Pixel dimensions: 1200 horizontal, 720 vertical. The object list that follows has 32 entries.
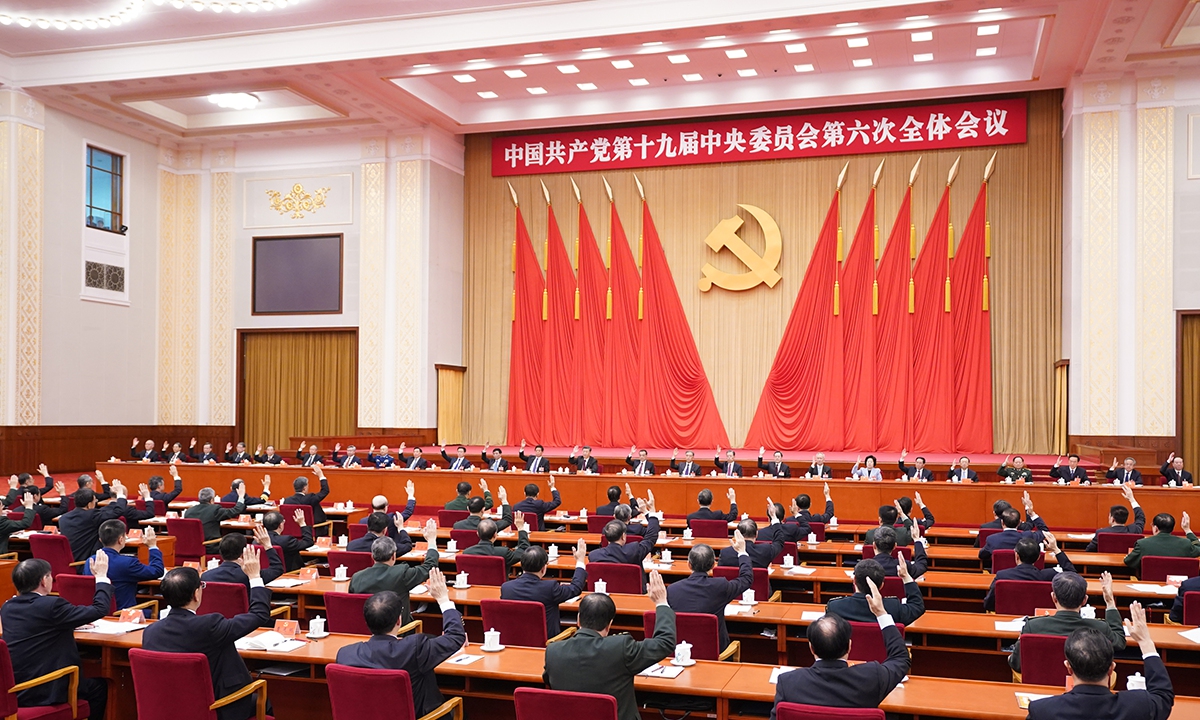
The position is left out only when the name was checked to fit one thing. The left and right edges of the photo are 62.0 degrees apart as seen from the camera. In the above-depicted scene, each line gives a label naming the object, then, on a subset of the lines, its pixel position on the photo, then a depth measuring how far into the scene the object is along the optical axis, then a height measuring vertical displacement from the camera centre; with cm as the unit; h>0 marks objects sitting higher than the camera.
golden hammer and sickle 1725 +227
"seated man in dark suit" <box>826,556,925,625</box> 475 -104
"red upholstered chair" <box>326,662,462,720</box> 374 -115
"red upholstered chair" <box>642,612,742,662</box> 480 -119
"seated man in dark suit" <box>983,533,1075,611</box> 573 -106
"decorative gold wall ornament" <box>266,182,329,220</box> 1817 +339
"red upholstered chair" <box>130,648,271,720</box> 393 -118
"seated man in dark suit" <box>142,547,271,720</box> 420 -105
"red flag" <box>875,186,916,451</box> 1648 +69
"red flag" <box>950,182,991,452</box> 1617 +74
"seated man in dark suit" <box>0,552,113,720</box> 455 -111
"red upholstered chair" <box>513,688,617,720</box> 345 -110
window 1675 +336
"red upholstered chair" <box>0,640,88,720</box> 417 -134
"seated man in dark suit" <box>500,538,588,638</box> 533 -107
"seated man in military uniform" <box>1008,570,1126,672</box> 445 -106
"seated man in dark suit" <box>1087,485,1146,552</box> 786 -113
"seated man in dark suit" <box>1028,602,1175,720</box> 321 -101
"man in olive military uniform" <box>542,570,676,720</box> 381 -104
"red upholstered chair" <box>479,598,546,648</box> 514 -121
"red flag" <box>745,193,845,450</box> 1689 +34
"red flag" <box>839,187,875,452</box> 1664 +87
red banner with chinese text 1616 +427
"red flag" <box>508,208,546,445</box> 1833 +69
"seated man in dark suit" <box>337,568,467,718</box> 401 -107
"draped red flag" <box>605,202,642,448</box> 1786 +77
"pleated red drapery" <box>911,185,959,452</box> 1633 +67
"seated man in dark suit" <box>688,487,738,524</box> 866 -111
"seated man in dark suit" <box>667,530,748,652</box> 515 -106
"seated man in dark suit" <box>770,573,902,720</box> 346 -102
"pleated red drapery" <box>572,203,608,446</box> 1798 +89
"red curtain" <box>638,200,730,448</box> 1761 +11
